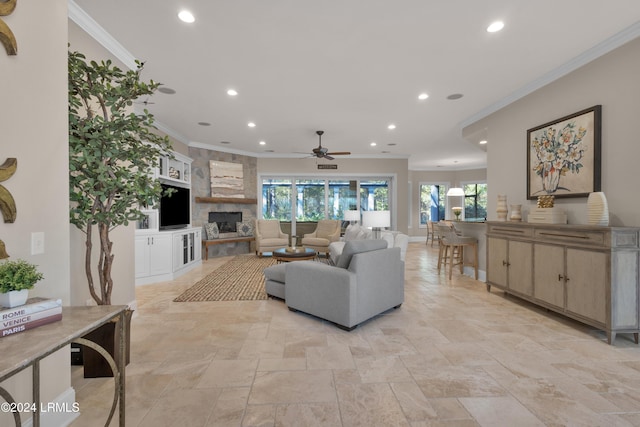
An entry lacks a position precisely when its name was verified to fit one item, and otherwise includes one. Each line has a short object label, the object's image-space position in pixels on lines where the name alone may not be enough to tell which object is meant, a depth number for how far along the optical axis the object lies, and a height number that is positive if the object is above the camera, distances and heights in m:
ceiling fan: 5.79 +1.22
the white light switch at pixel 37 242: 1.46 -0.15
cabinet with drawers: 2.52 -0.59
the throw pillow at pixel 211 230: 7.07 -0.44
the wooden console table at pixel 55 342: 0.93 -0.47
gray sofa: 2.82 -0.76
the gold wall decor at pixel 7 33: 1.31 +0.82
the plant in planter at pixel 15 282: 1.12 -0.28
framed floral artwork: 3.04 +0.66
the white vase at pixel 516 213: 3.95 -0.01
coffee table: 4.90 -0.73
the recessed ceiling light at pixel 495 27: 2.53 +1.66
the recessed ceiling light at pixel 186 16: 2.39 +1.66
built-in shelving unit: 4.63 -0.63
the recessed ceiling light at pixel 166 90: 3.90 +1.68
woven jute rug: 3.93 -1.14
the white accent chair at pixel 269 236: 7.06 -0.63
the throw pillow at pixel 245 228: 7.71 -0.43
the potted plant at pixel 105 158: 2.02 +0.40
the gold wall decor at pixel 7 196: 1.30 +0.07
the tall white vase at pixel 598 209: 2.71 +0.03
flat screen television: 5.41 +0.05
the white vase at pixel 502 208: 4.18 +0.06
